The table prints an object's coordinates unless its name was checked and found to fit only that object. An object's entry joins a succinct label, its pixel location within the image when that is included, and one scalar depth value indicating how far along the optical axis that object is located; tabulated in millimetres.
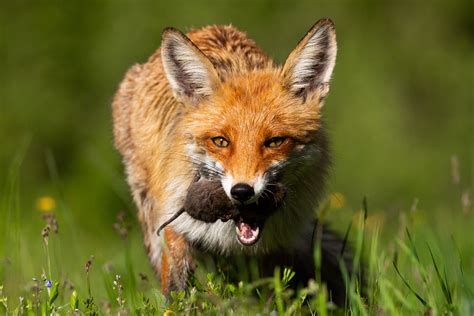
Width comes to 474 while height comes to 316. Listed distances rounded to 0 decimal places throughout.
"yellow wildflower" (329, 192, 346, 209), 13725
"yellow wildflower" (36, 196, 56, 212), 16180
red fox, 12273
